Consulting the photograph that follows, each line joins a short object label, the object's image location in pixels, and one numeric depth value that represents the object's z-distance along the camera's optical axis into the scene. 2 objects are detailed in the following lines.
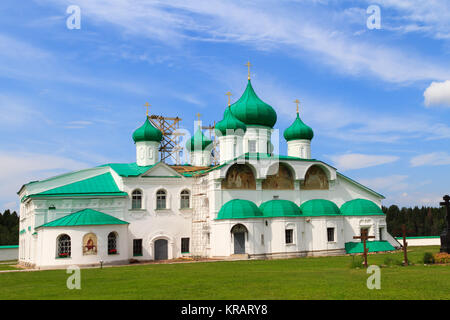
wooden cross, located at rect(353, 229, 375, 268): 18.73
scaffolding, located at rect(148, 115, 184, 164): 38.03
